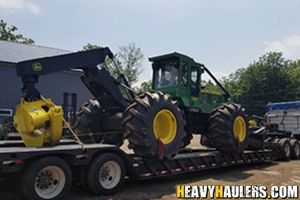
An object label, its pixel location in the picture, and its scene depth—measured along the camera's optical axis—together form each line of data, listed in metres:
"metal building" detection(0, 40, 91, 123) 26.89
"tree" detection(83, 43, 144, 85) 61.54
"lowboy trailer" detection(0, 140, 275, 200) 6.35
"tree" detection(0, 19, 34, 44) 47.62
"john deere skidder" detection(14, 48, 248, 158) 7.69
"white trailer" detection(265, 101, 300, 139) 16.62
